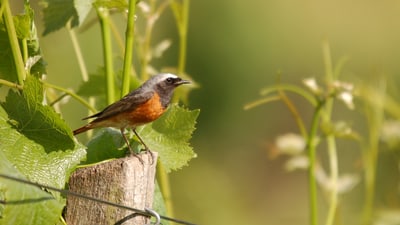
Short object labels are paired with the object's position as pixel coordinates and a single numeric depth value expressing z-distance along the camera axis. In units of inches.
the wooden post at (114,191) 165.0
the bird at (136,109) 198.4
